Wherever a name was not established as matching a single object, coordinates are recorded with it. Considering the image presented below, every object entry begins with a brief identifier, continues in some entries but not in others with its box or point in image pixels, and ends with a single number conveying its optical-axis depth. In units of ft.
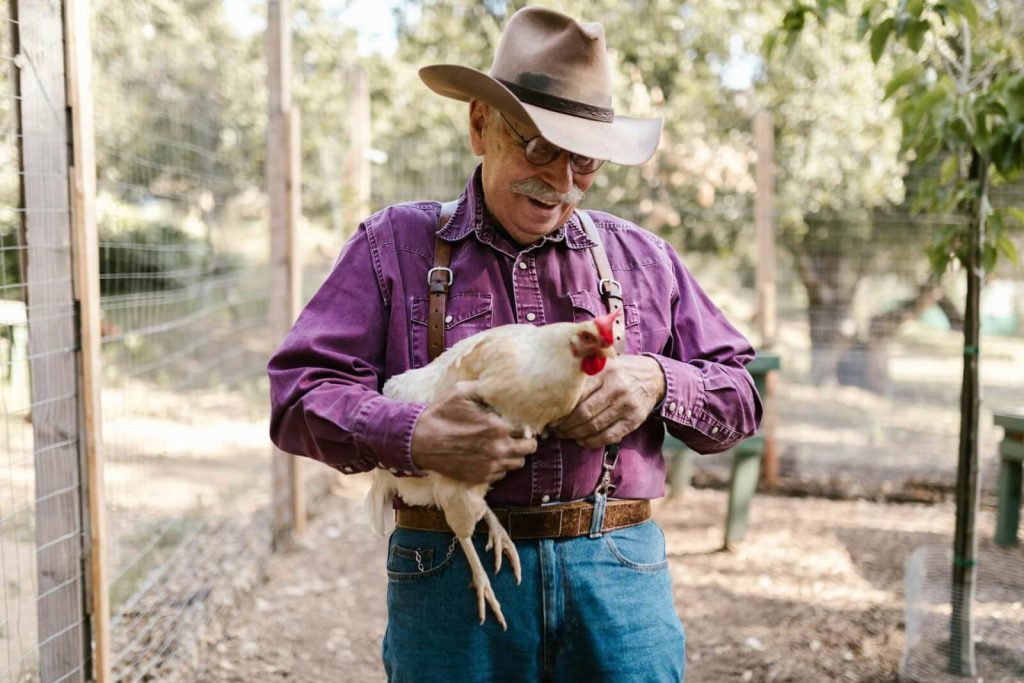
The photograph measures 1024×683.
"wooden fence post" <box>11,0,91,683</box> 7.64
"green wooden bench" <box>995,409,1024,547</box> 16.24
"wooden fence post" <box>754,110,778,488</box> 20.67
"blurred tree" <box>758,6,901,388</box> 26.14
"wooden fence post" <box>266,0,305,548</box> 16.39
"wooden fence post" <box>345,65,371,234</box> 22.11
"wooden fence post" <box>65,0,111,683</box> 7.93
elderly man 5.59
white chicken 5.08
